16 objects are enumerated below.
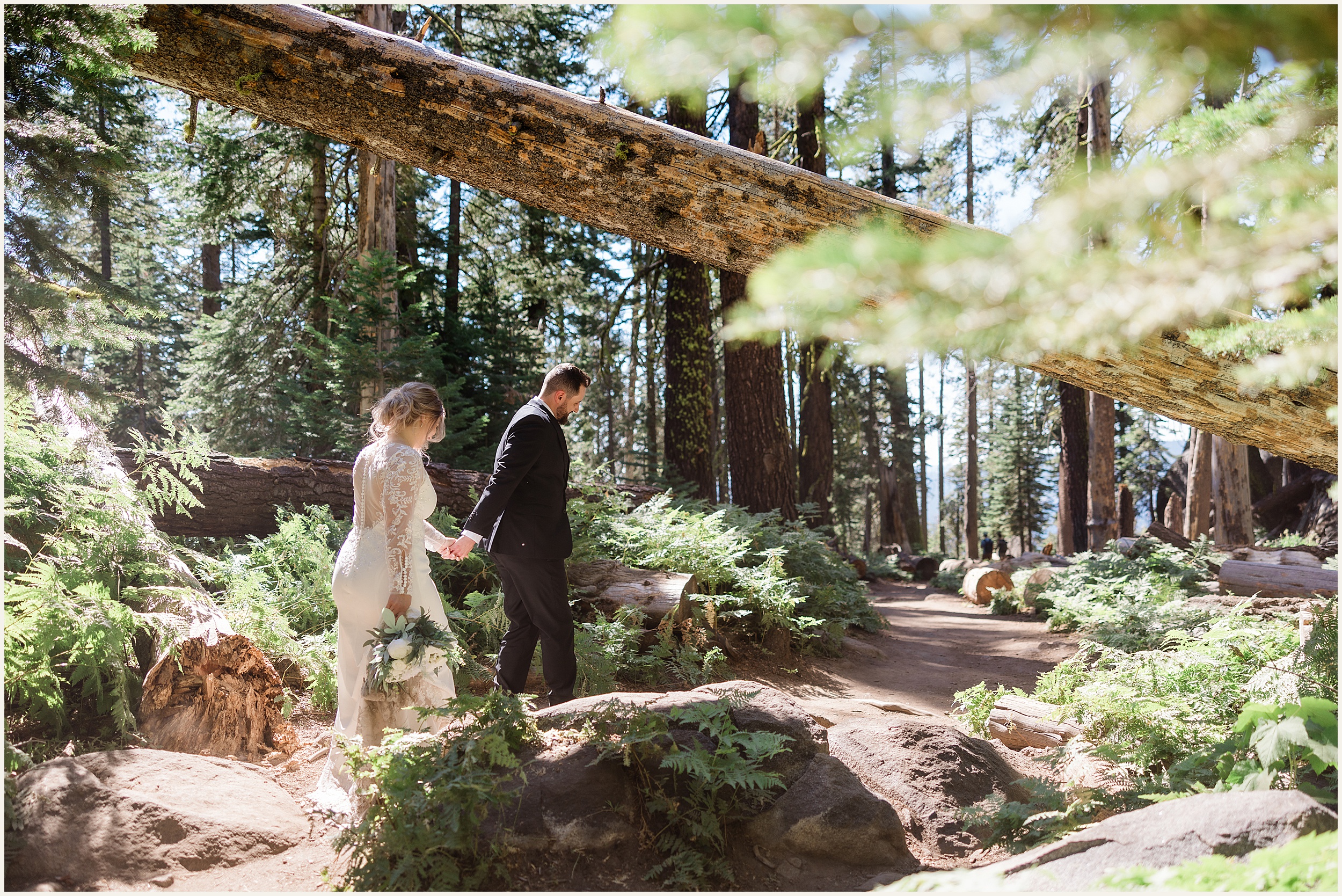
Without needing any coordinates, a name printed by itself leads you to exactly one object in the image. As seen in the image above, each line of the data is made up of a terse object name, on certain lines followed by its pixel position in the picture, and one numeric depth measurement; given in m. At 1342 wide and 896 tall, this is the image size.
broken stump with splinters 4.52
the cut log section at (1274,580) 8.48
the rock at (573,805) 3.19
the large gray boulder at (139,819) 3.06
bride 4.15
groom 5.10
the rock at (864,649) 8.62
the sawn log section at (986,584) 14.43
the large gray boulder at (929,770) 3.86
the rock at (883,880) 3.22
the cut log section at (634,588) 7.02
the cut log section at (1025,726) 5.23
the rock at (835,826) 3.43
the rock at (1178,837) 2.44
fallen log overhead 4.12
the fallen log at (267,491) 7.69
